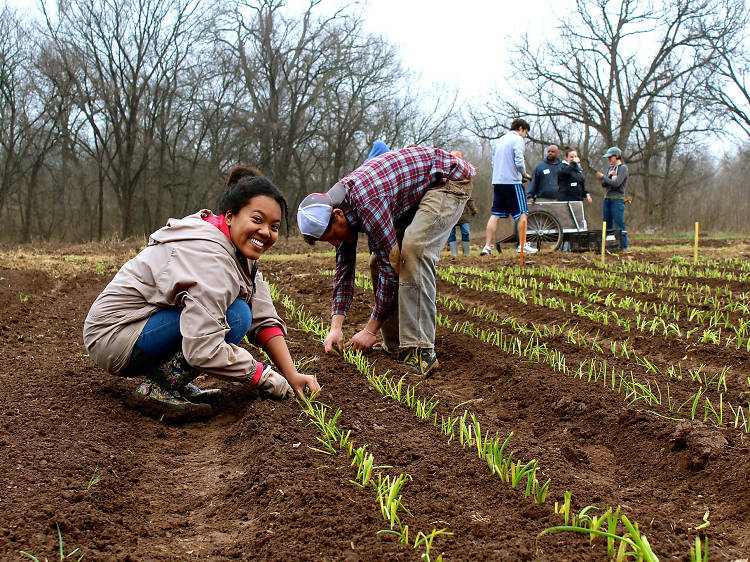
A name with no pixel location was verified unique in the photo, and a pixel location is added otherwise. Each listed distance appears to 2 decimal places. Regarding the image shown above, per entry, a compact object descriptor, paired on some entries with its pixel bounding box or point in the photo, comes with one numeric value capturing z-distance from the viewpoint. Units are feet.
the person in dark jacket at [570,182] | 34.53
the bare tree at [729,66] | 67.92
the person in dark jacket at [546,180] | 34.68
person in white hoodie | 28.89
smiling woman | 8.45
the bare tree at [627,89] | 70.54
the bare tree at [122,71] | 69.00
